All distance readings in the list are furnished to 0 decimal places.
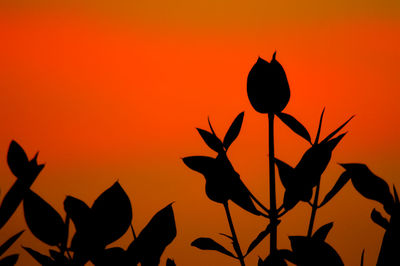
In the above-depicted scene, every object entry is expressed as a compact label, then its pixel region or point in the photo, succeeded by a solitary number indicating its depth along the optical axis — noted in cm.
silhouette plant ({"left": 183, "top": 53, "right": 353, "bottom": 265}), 331
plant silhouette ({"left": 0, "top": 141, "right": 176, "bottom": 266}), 332
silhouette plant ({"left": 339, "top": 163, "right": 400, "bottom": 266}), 333
